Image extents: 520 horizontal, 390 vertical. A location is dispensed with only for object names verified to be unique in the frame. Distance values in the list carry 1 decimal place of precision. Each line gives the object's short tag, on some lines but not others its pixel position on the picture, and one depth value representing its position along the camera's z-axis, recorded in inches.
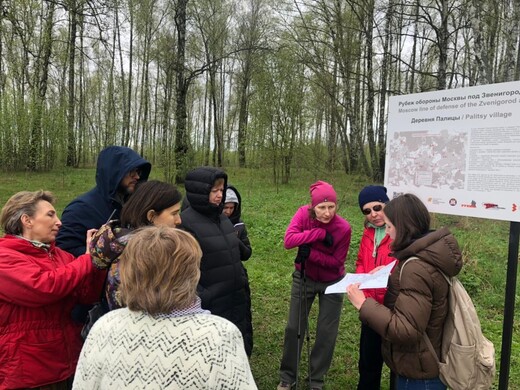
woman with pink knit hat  130.6
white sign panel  96.1
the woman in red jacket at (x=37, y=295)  76.5
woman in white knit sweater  50.2
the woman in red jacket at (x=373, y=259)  118.3
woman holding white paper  77.9
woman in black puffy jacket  105.6
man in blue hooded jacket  97.0
